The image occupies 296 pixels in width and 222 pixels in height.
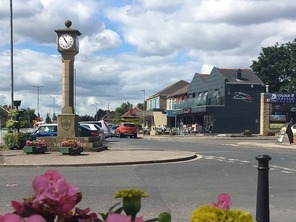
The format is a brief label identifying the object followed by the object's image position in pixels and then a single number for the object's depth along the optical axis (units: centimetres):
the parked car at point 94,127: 3202
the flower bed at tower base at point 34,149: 2083
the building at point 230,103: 5909
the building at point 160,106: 8388
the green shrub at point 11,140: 2481
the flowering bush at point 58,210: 182
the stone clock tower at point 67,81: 2255
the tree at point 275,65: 8612
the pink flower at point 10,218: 178
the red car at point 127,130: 5031
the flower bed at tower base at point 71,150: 2003
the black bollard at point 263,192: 602
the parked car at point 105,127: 4162
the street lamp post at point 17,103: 2960
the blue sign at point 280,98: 5569
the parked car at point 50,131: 2705
